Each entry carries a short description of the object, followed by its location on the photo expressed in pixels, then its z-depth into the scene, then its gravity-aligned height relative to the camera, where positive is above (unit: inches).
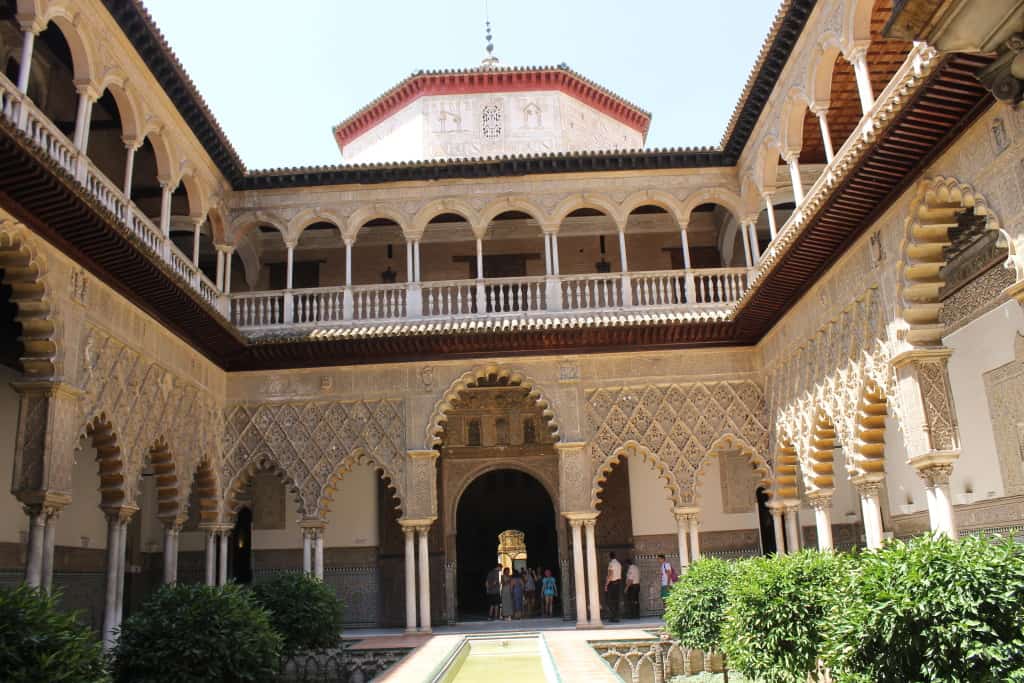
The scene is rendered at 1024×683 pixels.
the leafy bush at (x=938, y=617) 181.0 -14.5
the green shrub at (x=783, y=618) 274.2 -20.1
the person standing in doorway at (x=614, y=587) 521.3 -15.8
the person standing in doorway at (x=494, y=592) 575.5 -17.4
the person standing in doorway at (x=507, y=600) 583.1 -23.0
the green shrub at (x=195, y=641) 269.3 -18.7
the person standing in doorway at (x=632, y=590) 534.0 -18.7
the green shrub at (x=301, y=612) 379.2 -16.0
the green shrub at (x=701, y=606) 352.2 -19.8
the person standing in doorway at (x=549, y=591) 570.9 -17.9
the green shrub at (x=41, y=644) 188.9 -12.5
